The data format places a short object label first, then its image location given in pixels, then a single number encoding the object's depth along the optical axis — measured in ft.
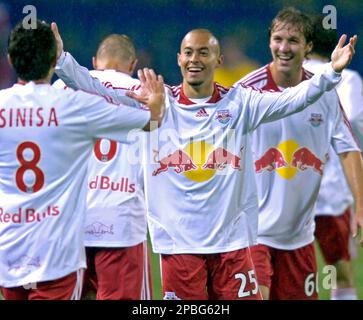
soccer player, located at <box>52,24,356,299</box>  45.19
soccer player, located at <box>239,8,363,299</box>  50.03
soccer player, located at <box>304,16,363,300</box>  58.80
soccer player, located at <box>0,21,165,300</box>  38.75
